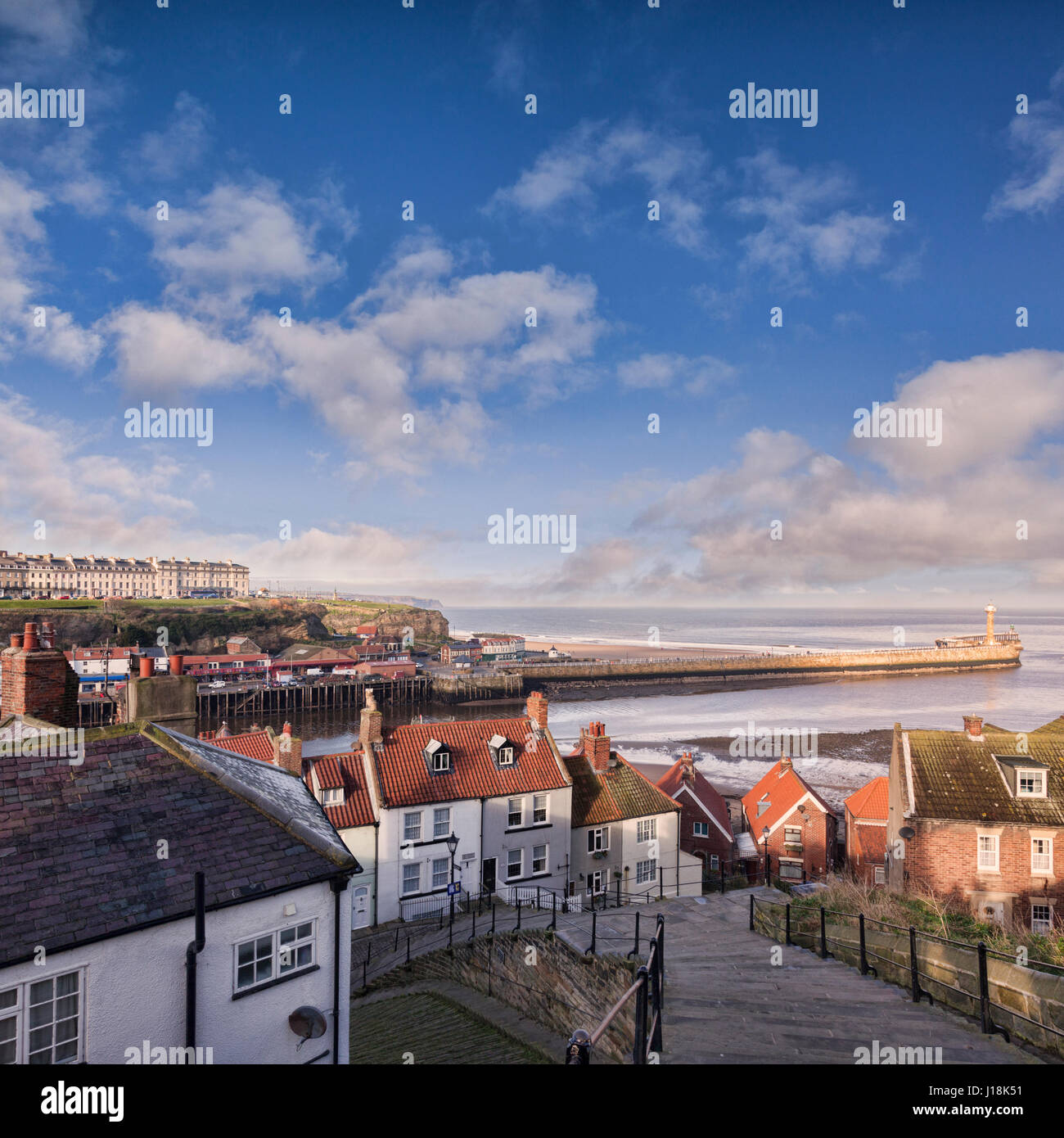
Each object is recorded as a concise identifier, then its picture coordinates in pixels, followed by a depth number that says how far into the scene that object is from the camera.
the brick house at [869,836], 29.80
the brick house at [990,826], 20.80
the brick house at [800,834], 31.59
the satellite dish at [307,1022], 9.23
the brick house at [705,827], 32.22
